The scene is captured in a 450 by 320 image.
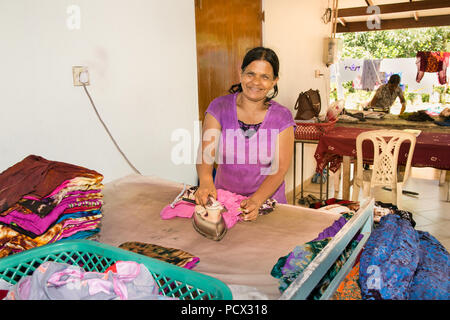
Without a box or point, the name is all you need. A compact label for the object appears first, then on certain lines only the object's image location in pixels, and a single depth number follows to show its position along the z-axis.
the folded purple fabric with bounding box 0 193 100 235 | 1.22
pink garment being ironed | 1.48
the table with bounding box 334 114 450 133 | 4.08
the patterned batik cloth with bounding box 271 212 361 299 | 0.93
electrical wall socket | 1.96
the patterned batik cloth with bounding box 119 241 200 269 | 1.11
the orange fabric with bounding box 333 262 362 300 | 0.95
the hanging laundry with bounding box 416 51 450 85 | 7.92
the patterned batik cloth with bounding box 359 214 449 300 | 0.86
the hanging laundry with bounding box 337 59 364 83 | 9.08
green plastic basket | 0.77
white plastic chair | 3.21
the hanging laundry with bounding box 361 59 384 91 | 8.95
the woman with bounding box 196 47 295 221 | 1.78
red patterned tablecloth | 3.19
